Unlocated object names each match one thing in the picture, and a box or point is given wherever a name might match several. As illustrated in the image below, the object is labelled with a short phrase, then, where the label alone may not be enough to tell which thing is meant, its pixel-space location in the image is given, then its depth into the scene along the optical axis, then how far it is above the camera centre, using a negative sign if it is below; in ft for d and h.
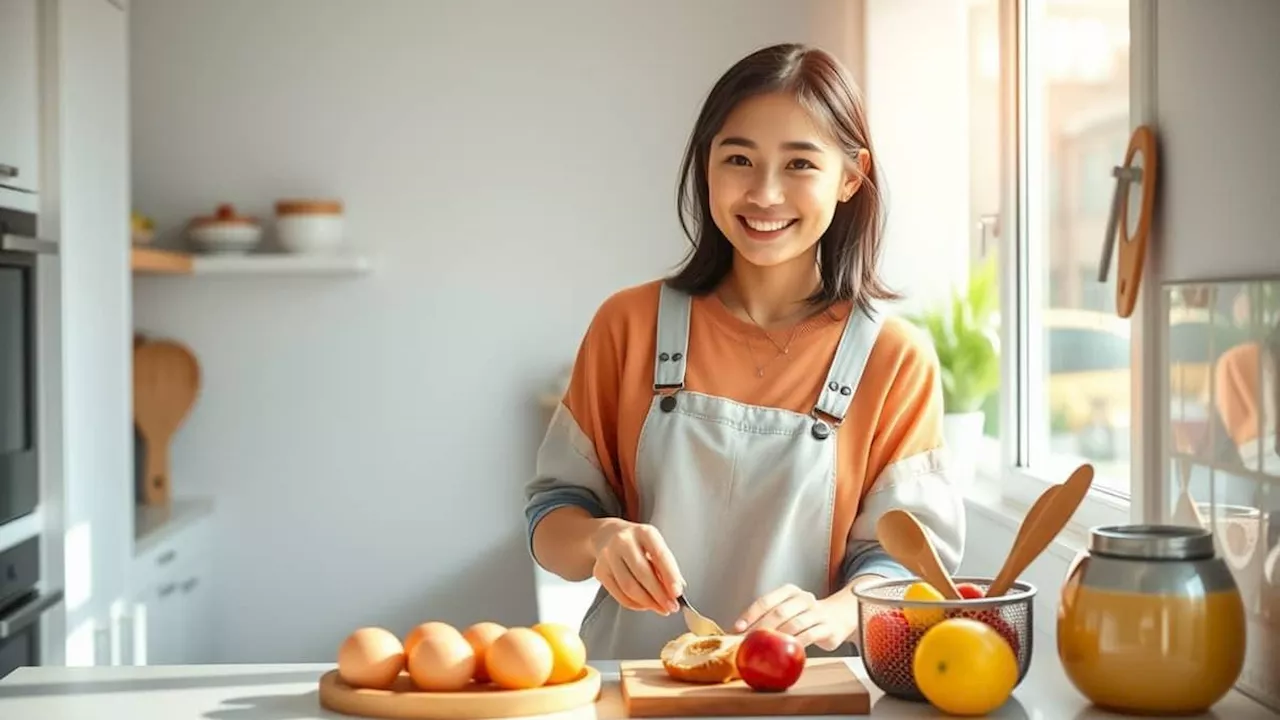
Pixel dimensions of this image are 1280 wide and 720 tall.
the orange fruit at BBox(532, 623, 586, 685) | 4.25 -0.84
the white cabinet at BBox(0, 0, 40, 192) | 8.53 +1.46
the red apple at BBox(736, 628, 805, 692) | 4.18 -0.86
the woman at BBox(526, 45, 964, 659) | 5.27 -0.24
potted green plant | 10.78 -0.13
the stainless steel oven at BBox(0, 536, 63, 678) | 8.35 -1.42
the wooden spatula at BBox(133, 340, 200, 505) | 11.95 -0.35
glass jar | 4.08 -0.76
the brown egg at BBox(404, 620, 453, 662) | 4.26 -0.80
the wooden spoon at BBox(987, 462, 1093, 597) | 4.25 -0.48
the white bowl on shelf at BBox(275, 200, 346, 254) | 11.89 +0.97
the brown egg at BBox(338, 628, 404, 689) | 4.17 -0.85
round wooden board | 4.09 -0.94
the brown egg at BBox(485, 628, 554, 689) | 4.13 -0.84
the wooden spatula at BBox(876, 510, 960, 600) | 4.40 -0.59
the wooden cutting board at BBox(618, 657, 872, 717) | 4.13 -0.95
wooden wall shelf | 11.76 +0.65
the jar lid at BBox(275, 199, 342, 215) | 11.89 +1.10
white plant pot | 10.75 -0.67
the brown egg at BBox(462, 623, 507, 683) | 4.28 -0.81
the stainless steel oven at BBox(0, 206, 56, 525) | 8.43 -0.08
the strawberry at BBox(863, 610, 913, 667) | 4.23 -0.81
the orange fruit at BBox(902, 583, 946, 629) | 4.21 -0.74
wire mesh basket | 4.21 -0.77
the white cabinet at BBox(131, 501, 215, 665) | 10.54 -1.79
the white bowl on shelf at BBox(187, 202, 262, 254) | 11.85 +0.91
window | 8.82 +0.66
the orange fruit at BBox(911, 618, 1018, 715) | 4.02 -0.84
